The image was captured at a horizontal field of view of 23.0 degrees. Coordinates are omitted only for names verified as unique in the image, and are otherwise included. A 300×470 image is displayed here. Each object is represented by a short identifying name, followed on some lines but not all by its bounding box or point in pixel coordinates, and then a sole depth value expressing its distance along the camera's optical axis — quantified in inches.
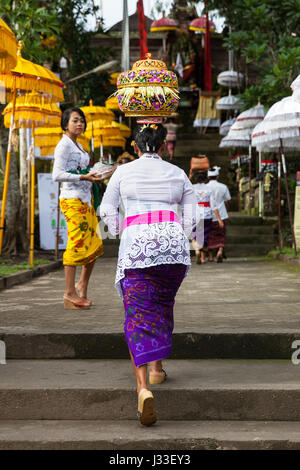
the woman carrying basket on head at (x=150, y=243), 172.9
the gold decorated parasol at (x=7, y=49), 265.7
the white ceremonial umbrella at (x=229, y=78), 903.7
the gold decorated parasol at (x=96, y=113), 657.0
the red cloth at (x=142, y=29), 750.5
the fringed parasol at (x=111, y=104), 791.7
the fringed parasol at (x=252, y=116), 608.1
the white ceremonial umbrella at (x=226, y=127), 830.4
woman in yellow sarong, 265.3
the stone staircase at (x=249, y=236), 575.5
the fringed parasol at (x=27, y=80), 352.2
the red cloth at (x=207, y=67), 989.8
